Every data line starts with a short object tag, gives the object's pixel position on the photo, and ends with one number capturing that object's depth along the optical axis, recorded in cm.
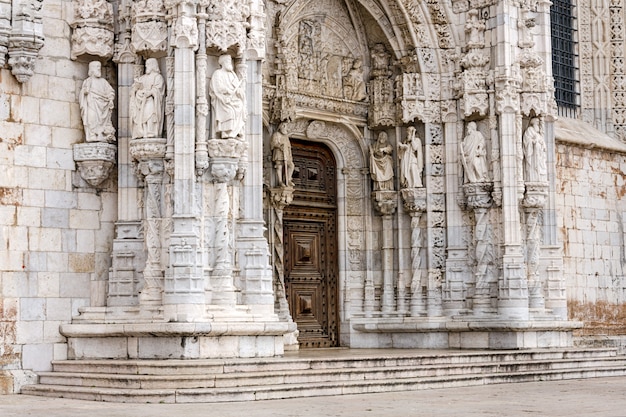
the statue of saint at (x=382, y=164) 2244
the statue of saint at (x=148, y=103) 1631
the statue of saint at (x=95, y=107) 1661
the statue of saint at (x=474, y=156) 2142
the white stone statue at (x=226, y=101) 1623
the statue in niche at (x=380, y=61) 2275
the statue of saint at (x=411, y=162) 2211
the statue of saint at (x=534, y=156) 2158
